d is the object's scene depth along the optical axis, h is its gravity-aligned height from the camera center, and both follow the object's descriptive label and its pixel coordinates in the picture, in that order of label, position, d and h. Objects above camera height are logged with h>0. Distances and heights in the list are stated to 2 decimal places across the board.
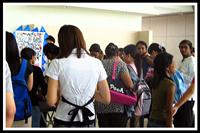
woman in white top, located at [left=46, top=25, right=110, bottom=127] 1.75 -0.08
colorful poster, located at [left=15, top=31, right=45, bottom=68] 5.59 +0.69
